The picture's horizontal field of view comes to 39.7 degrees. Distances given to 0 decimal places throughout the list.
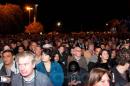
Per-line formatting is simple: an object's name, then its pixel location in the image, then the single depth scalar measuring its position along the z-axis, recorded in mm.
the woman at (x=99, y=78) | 2188
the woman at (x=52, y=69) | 4106
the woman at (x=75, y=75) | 4196
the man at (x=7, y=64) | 3800
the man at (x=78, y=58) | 4685
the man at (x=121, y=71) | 3308
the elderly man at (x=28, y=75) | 2406
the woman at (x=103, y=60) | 4238
